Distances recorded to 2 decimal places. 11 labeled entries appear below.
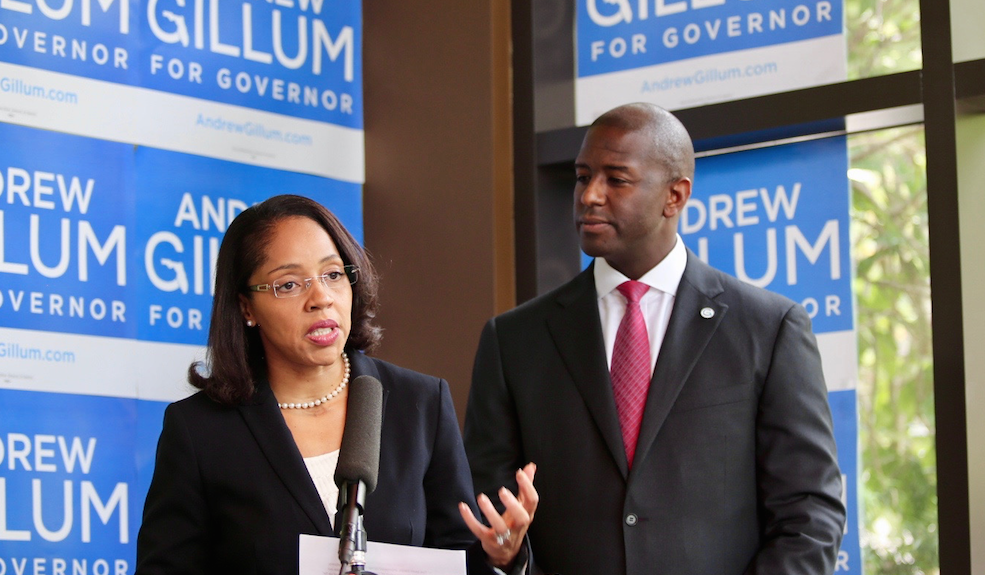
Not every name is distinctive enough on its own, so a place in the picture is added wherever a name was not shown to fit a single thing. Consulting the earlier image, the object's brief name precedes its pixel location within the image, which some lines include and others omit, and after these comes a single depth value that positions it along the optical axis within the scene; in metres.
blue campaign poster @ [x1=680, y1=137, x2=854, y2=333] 4.37
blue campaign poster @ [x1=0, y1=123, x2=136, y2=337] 3.99
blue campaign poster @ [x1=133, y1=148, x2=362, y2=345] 4.37
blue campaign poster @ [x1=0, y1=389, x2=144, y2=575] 3.90
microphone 1.89
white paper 2.10
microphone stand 1.87
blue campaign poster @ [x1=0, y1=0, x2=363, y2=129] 4.17
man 3.01
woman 2.48
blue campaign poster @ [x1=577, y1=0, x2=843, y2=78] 4.46
